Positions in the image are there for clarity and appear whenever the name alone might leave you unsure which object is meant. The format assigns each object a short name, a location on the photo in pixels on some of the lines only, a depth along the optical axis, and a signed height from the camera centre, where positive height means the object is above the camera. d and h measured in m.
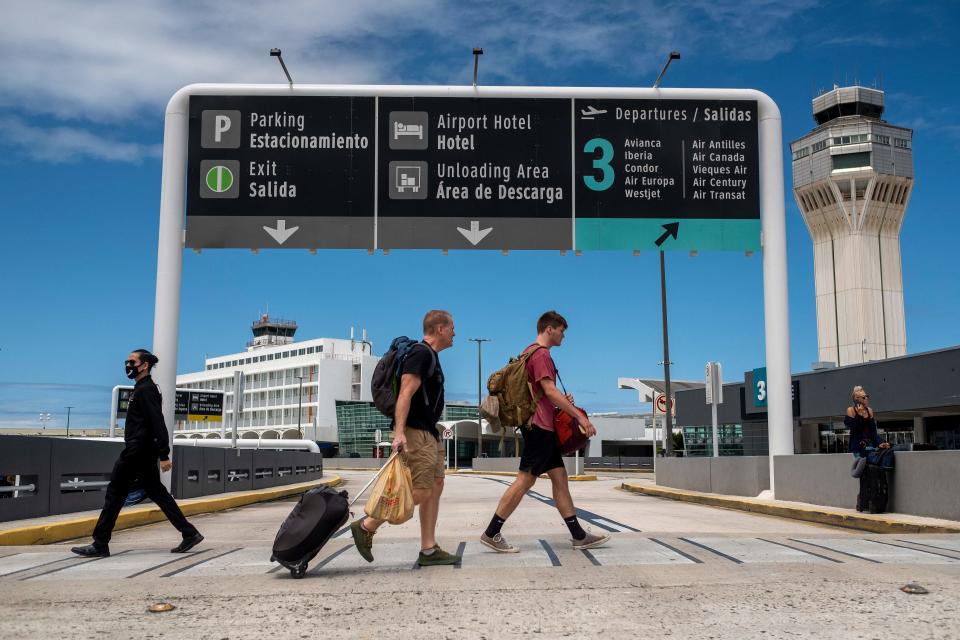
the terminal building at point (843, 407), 38.50 +1.26
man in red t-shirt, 7.19 -0.17
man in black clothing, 7.68 -0.24
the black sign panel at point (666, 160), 15.39 +4.56
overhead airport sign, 15.13 +4.20
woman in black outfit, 11.56 +0.07
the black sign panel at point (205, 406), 61.84 +1.44
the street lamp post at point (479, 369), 77.65 +5.25
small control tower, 143.38 +15.67
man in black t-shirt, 6.28 -0.05
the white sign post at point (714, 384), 21.92 +1.13
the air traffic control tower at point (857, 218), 108.12 +25.59
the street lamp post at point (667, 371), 31.76 +2.23
